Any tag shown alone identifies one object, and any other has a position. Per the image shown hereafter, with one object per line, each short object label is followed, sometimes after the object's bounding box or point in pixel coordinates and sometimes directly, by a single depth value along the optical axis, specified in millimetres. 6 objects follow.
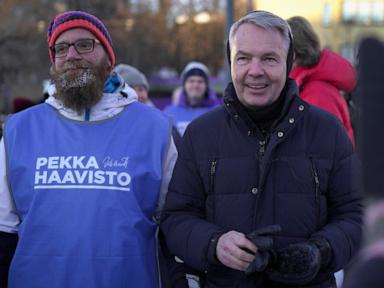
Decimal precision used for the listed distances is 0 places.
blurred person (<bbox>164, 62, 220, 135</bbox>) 7840
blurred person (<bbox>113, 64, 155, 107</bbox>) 5987
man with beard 2627
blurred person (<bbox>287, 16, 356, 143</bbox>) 3547
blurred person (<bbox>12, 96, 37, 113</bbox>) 5293
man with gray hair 2387
